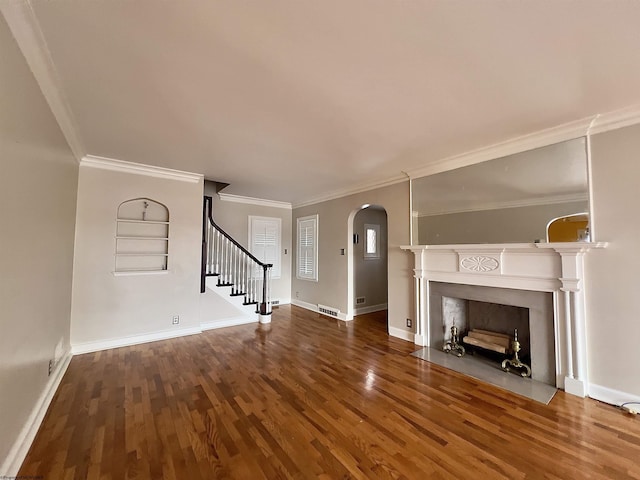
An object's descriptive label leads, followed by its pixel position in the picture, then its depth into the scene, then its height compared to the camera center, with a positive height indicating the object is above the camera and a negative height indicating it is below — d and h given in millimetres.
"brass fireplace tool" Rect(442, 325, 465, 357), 3451 -1293
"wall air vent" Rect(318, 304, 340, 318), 5344 -1269
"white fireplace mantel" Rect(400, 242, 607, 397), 2510 -273
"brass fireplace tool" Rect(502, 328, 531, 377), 2873 -1295
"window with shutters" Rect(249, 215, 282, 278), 6153 +261
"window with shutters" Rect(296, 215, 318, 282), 5926 +59
